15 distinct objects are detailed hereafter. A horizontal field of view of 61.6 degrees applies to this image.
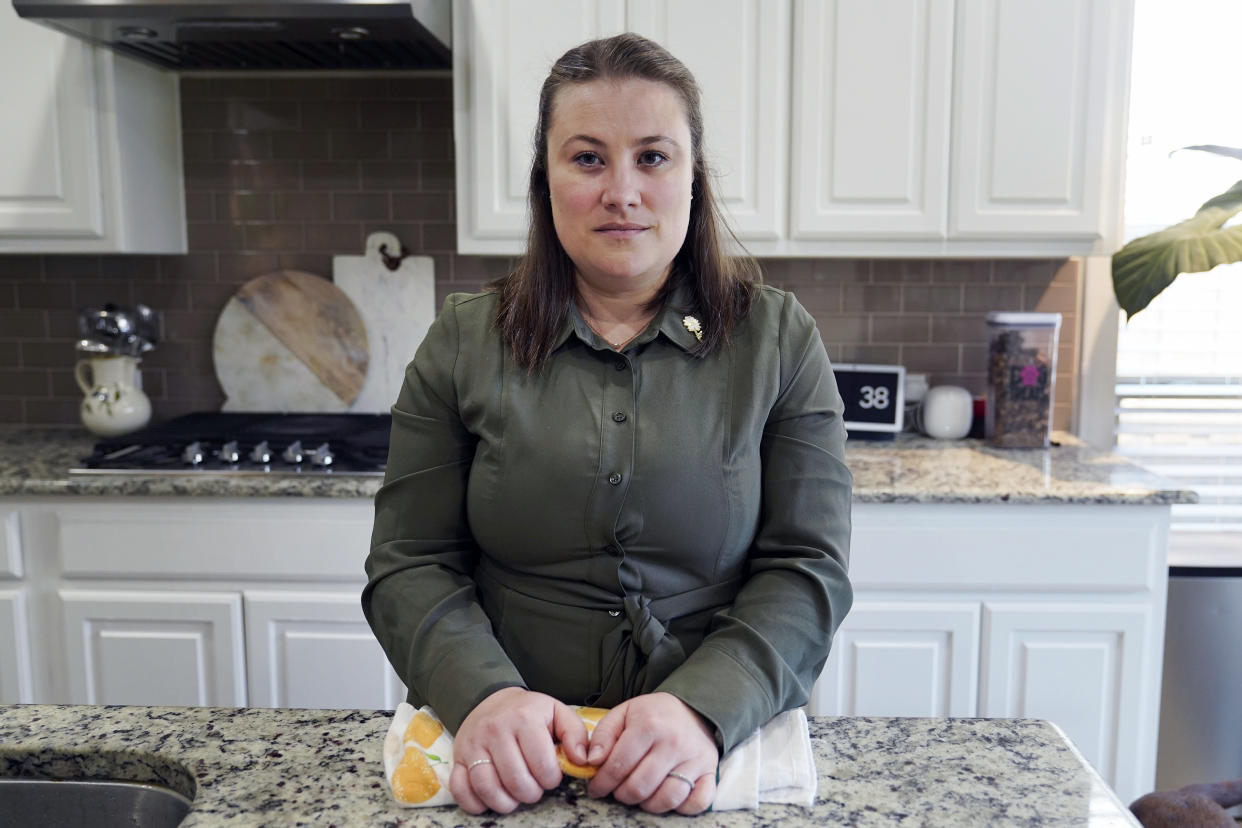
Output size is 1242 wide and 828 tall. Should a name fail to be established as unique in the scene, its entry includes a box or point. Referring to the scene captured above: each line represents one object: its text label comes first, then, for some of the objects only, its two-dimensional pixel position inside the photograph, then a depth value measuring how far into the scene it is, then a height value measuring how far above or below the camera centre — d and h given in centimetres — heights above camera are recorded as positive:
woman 108 -19
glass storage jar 245 -23
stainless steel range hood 207 +52
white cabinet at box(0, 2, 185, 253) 238 +30
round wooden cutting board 277 -18
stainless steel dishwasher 232 -90
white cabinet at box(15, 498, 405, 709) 223 -70
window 257 -8
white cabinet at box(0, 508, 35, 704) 224 -74
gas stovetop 225 -39
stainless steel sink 93 -47
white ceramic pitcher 259 -30
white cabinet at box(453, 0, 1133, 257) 231 +37
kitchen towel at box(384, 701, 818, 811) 85 -41
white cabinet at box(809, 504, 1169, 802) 211 -71
